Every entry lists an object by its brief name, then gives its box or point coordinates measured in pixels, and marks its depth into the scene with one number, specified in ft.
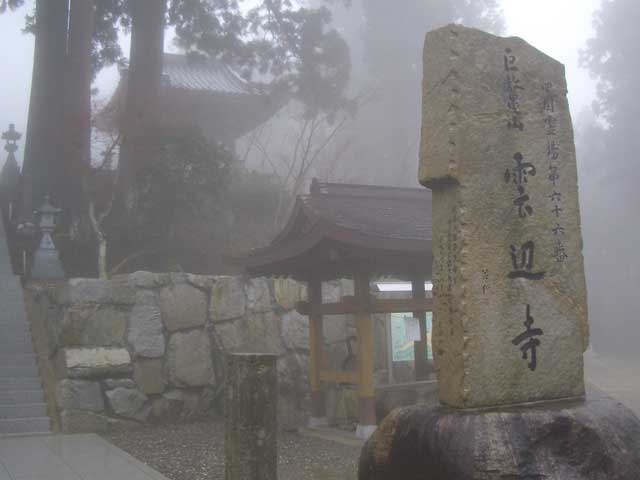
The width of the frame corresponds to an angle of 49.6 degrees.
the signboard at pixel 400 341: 37.96
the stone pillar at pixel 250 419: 13.79
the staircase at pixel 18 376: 27.76
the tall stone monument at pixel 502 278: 12.99
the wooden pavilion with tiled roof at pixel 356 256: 28.14
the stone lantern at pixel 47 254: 38.86
